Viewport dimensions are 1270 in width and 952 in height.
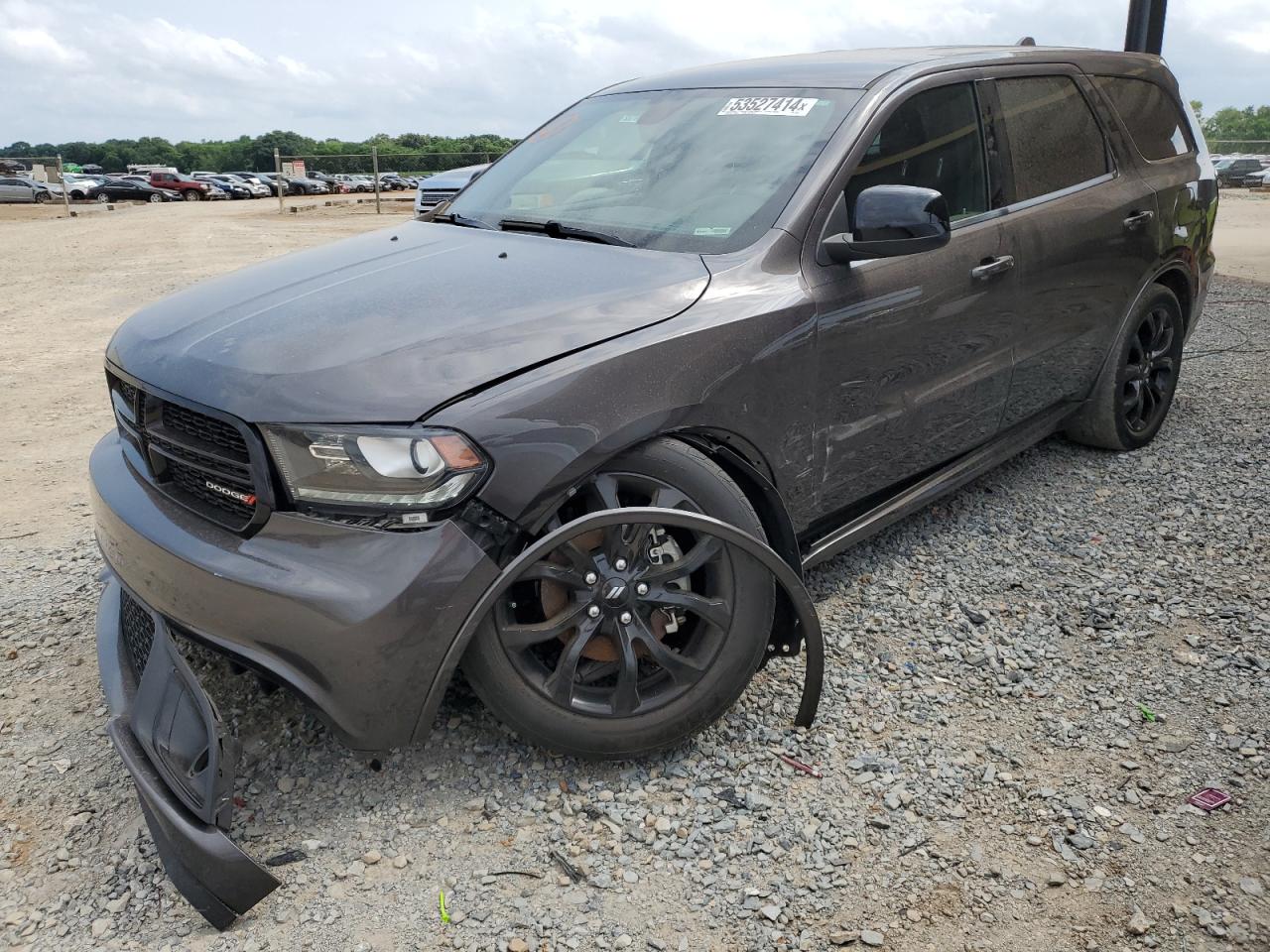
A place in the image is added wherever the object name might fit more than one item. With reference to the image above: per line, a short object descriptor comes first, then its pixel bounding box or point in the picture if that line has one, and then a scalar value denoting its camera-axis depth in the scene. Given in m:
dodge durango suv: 2.32
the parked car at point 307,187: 50.78
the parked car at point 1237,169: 34.80
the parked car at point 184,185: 48.62
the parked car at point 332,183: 52.59
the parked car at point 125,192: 46.62
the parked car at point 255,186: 52.06
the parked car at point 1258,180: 33.69
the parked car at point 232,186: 50.78
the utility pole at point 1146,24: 9.64
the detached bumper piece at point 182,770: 2.22
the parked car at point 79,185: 45.31
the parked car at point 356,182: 50.06
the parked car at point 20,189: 38.66
